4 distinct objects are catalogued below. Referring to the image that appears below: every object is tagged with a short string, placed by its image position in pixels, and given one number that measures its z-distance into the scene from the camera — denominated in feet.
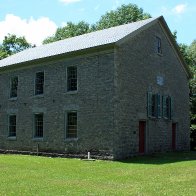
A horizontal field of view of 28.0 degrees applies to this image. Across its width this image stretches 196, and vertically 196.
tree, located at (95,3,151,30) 165.68
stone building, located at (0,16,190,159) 69.87
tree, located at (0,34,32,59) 180.75
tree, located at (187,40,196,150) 114.52
